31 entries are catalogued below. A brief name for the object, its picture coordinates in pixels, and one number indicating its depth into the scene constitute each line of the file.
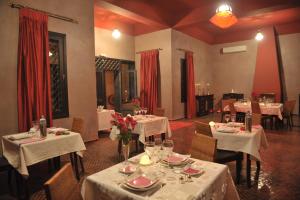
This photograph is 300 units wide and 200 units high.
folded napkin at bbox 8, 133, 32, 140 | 2.88
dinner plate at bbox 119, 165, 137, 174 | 1.65
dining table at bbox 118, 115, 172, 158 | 3.95
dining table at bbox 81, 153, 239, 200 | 1.38
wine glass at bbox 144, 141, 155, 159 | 1.84
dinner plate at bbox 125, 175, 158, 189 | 1.40
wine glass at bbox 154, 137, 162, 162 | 1.85
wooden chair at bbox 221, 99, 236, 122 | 6.66
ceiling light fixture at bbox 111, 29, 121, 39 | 6.78
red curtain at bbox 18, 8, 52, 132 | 3.97
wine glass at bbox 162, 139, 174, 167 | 1.86
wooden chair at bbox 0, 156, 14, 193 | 2.67
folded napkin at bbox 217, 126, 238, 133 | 3.01
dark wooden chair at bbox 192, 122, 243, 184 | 2.80
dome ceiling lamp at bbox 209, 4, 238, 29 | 4.14
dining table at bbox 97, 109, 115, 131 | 5.76
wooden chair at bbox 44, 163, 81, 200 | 1.30
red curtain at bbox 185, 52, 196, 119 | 8.61
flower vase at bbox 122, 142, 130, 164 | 1.77
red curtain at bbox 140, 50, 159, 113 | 8.06
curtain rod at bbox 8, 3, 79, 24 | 3.89
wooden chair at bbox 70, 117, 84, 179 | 3.36
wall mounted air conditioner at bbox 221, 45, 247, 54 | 9.80
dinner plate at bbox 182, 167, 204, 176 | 1.62
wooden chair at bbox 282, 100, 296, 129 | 6.18
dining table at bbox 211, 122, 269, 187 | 2.81
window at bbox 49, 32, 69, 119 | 4.66
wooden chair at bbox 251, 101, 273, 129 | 5.93
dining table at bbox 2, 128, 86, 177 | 2.63
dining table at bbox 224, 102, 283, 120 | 5.98
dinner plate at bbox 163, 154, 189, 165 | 1.79
